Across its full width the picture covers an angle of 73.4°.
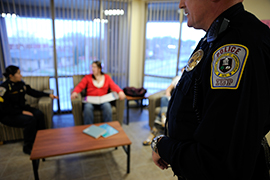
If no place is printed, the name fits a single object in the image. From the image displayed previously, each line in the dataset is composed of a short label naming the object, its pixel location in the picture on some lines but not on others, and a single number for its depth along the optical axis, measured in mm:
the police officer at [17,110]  2334
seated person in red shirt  3055
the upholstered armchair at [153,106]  2986
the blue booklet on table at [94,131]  2066
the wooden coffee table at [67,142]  1718
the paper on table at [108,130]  2092
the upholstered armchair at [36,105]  2461
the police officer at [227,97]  464
